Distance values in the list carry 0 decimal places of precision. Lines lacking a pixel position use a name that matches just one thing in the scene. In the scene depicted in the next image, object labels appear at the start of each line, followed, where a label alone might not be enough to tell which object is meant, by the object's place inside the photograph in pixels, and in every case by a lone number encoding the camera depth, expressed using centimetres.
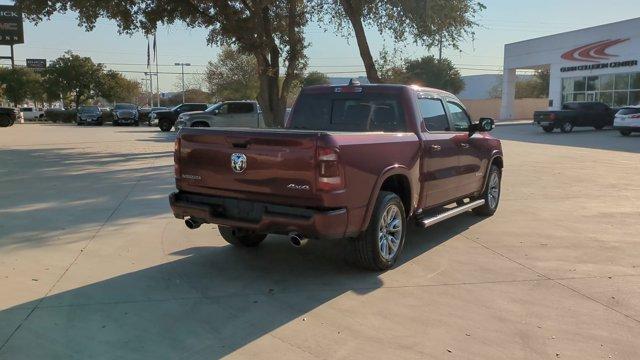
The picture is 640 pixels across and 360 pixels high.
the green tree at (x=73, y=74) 6731
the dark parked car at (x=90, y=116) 4809
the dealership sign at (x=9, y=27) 5619
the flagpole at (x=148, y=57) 6973
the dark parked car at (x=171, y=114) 3497
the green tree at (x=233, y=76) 6575
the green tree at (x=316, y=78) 6464
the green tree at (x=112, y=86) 6938
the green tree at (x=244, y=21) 1945
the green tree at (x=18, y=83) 7144
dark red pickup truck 498
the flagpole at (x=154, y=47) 6869
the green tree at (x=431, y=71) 5988
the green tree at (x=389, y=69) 5609
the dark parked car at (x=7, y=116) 3827
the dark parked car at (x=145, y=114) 4697
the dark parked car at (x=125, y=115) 4544
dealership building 3828
